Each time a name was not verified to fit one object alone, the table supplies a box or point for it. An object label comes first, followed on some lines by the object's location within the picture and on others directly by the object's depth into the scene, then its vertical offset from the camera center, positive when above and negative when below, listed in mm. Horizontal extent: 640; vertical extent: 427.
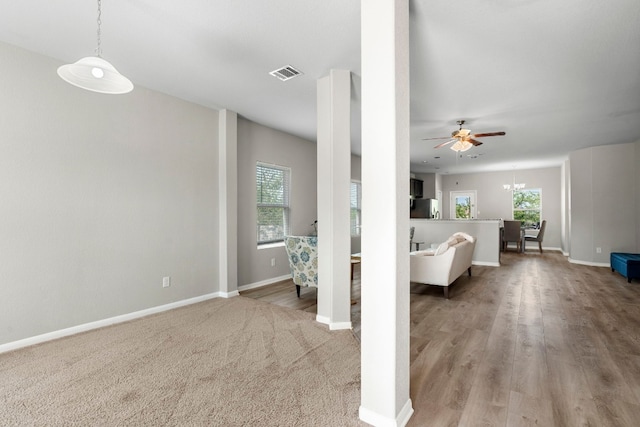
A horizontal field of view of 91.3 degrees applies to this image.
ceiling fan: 4594 +1119
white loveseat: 4289 -703
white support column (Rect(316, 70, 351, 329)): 3178 +142
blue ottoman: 5117 -869
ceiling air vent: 3132 +1472
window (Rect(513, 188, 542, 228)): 9883 +252
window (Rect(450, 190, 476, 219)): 10883 +341
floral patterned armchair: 4055 -579
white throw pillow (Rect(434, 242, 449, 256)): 4414 -491
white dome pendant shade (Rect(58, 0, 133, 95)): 1786 +840
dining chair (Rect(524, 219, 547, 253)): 8805 -679
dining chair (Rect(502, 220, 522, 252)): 8866 -513
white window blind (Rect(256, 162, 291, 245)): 5285 +240
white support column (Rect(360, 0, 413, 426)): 1618 +14
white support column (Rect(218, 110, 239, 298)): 4438 +136
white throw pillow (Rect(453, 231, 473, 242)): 5210 -365
